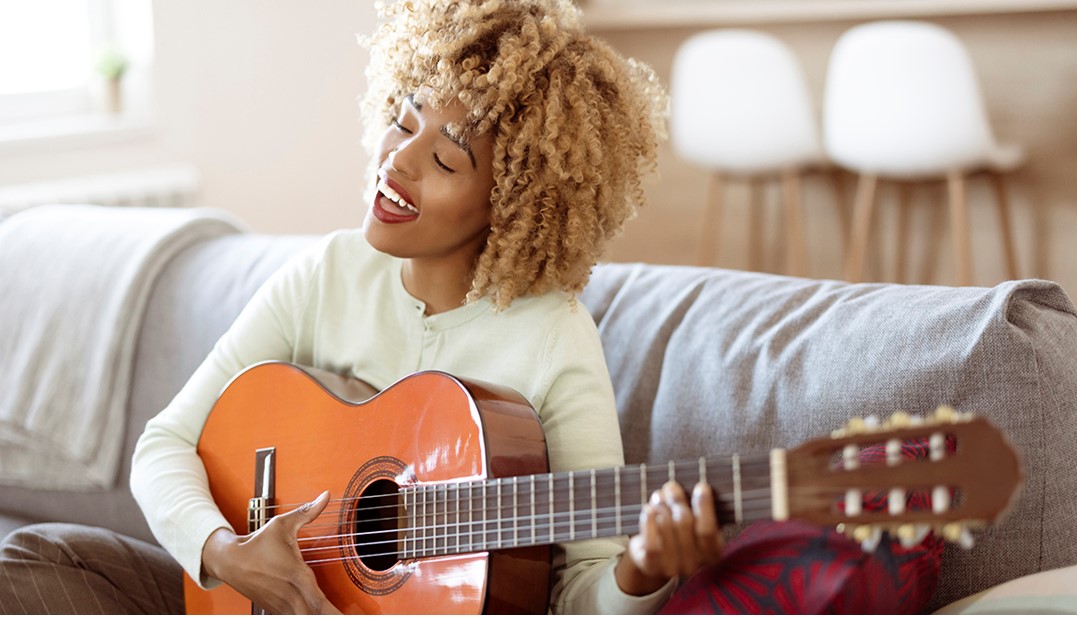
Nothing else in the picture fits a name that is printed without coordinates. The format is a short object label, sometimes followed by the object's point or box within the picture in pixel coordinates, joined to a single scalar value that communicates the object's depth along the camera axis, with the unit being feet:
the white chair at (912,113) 10.36
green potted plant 10.47
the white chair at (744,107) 11.60
